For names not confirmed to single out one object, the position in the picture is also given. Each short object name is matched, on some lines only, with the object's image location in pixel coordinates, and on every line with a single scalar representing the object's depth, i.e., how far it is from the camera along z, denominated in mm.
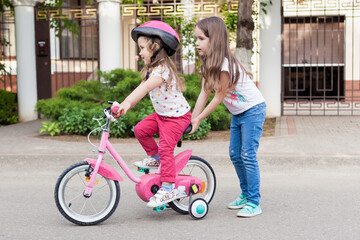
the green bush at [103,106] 8938
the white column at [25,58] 11719
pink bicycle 4367
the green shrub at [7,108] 11659
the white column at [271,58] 11391
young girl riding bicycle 4375
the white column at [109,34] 11312
